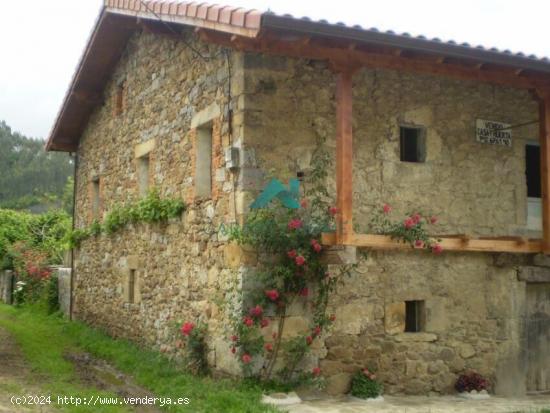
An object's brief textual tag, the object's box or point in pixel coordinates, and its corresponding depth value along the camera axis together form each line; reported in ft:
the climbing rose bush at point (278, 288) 24.09
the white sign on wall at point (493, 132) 29.25
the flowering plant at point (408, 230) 25.21
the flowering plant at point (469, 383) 27.07
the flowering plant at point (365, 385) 25.07
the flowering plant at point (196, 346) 27.25
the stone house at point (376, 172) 24.59
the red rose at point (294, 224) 23.91
